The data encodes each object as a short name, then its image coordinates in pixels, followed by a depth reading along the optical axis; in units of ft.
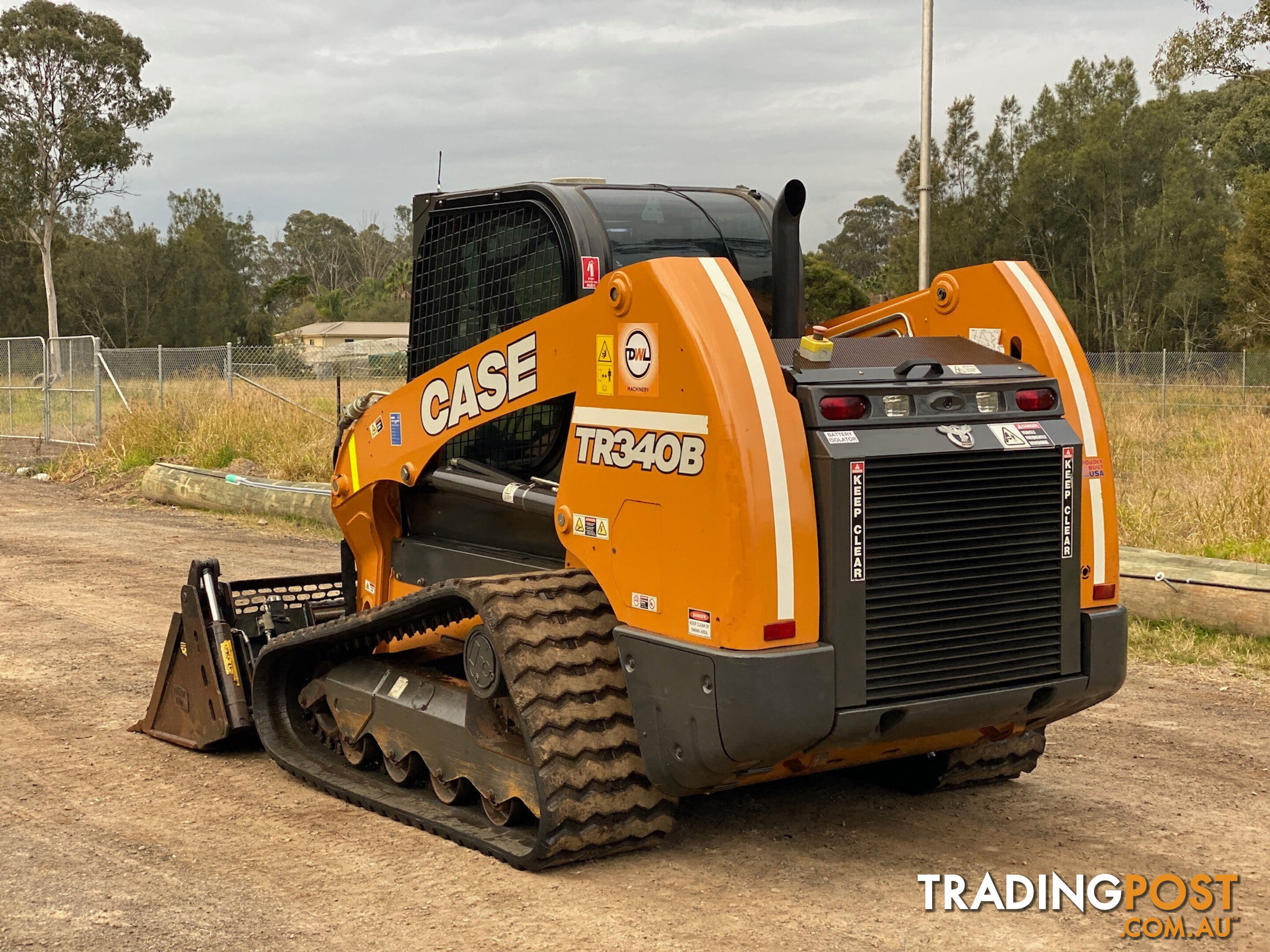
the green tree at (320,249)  331.98
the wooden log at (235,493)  44.34
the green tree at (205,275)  213.66
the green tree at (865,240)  276.41
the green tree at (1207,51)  78.23
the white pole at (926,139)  53.21
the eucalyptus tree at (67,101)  150.30
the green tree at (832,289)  145.18
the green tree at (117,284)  201.46
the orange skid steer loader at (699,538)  13.09
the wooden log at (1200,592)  25.35
